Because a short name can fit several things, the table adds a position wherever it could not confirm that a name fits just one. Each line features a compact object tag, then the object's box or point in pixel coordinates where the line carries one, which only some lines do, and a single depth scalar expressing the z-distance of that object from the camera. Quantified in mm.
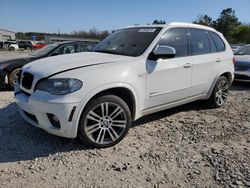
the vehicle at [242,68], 5927
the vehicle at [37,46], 30809
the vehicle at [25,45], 31206
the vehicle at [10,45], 28450
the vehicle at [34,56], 4976
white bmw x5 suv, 2376
